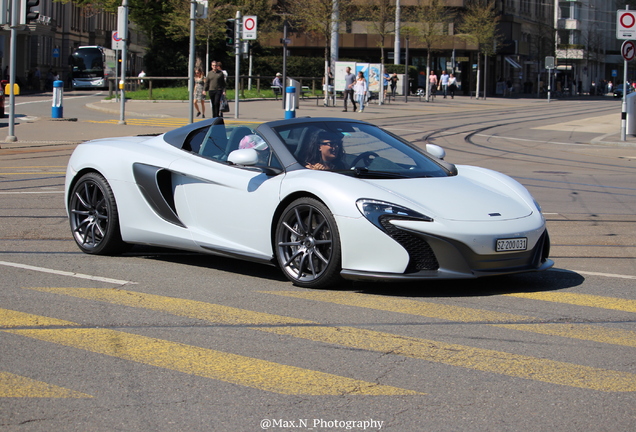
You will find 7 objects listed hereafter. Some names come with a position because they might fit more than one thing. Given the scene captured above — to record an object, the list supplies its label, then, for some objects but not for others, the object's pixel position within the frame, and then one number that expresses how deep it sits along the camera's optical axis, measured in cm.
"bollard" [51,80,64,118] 2909
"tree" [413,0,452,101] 5744
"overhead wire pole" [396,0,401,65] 5700
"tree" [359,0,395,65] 5362
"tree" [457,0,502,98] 6506
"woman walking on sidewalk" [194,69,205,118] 3067
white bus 6594
